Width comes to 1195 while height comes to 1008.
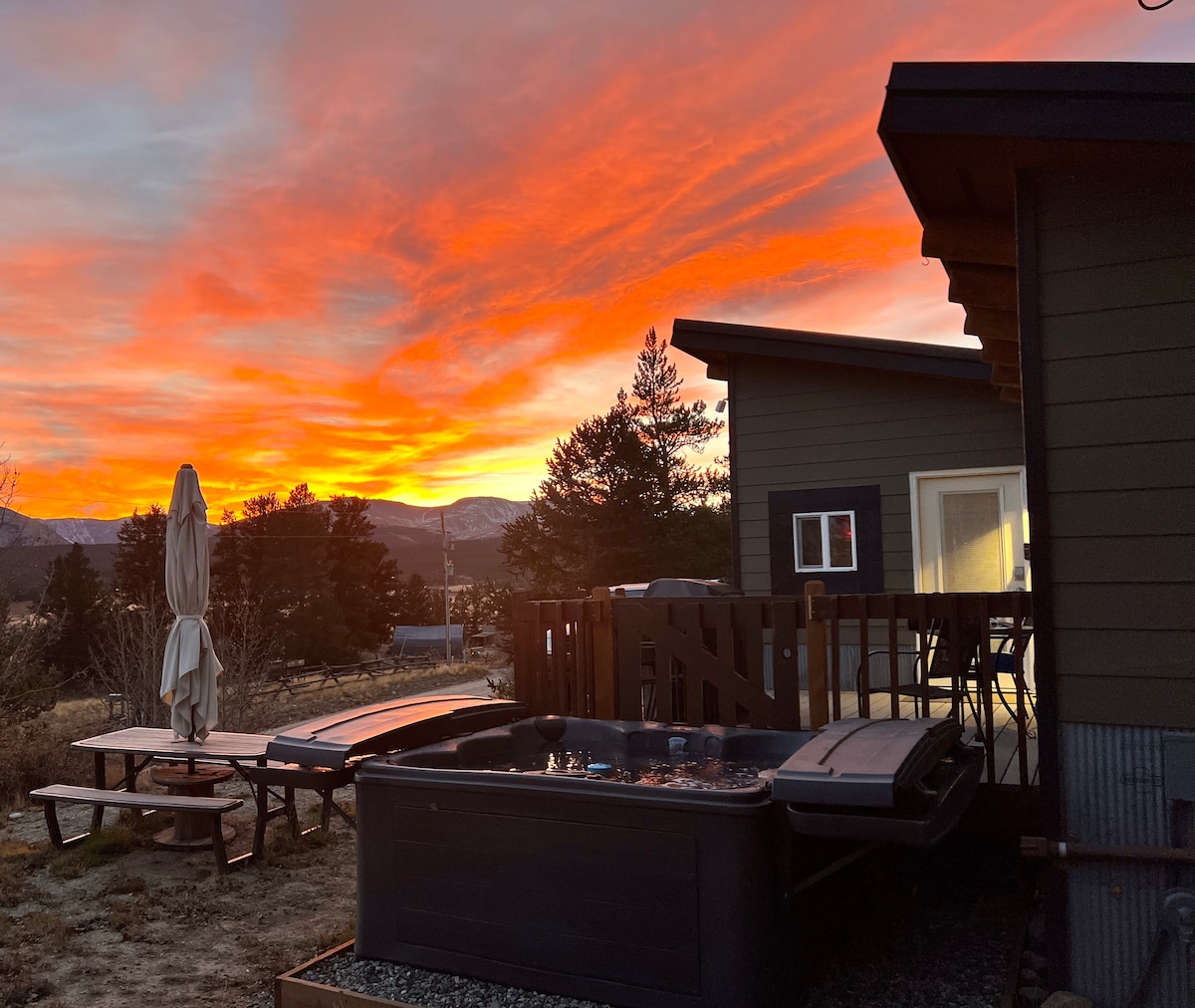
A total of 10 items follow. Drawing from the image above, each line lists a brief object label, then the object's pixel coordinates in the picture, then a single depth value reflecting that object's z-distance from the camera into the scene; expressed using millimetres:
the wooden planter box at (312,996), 3369
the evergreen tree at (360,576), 30891
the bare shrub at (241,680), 10523
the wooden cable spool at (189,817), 6004
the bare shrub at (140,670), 10078
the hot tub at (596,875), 3027
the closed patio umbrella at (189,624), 6234
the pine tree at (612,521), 24672
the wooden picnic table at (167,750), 5832
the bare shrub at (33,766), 7773
